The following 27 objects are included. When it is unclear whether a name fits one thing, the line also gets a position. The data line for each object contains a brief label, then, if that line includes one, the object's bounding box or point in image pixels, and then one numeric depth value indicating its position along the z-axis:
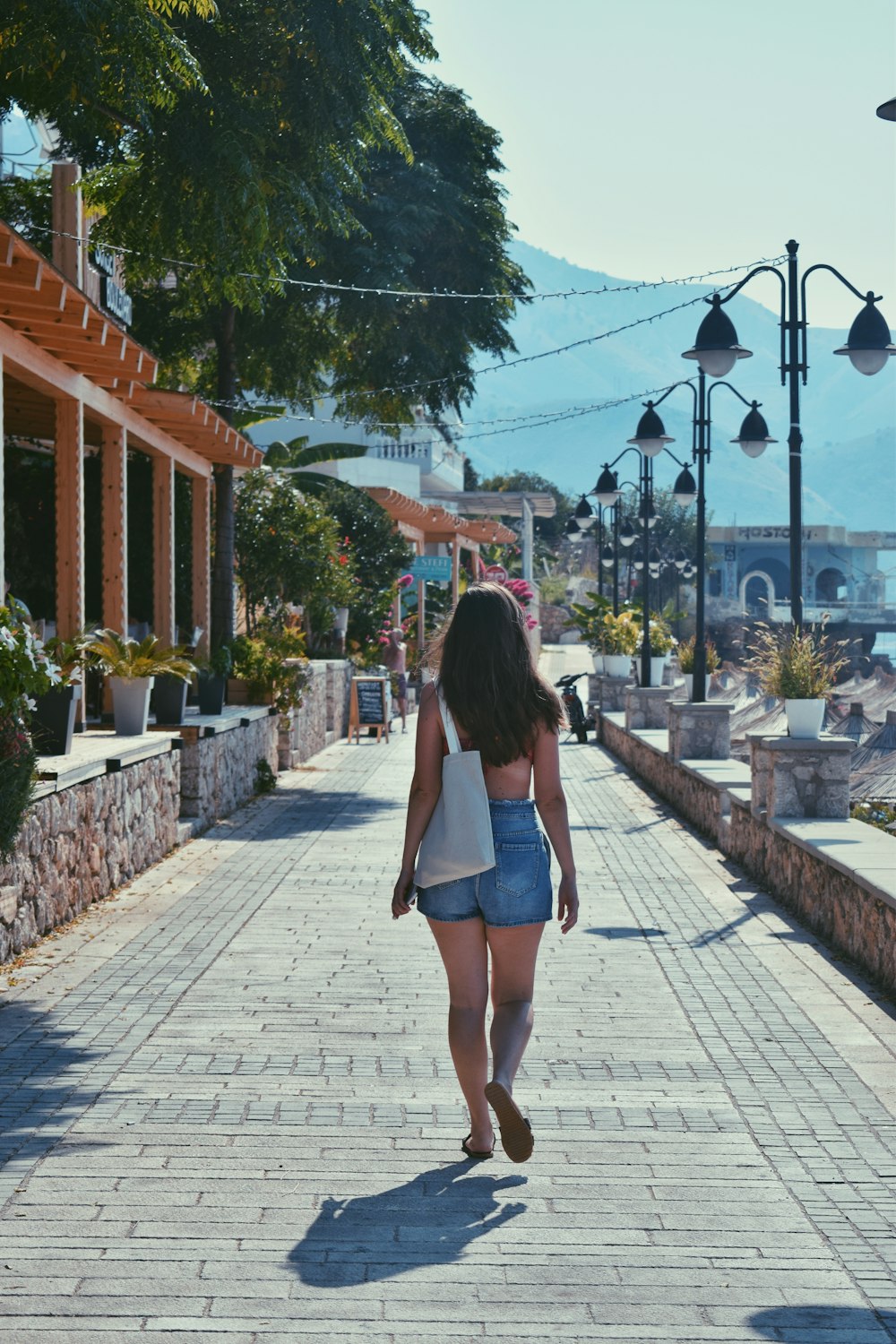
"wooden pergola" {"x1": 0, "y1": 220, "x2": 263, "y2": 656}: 11.42
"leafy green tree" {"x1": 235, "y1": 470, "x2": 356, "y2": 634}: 25.42
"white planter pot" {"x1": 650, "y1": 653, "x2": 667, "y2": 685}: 27.61
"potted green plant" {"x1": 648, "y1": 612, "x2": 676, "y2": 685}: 28.09
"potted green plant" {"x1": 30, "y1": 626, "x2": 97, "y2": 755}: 10.49
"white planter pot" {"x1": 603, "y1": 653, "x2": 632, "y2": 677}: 32.72
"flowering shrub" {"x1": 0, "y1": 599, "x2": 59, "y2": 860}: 7.98
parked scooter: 27.28
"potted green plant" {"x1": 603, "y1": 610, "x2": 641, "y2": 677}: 32.84
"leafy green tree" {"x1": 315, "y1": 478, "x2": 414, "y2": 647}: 32.69
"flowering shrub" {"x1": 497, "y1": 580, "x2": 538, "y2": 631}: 41.47
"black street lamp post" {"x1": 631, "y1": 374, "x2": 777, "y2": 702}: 16.27
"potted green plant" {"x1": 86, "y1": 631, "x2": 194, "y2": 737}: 12.84
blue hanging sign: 35.38
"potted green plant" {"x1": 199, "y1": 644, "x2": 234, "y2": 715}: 16.38
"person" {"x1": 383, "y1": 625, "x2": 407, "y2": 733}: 30.70
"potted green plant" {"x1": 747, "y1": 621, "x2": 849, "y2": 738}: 11.38
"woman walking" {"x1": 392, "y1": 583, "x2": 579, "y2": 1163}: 5.09
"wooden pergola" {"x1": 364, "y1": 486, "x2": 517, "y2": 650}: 32.62
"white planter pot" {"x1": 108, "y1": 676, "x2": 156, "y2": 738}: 12.84
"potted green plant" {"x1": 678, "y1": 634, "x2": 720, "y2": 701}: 29.95
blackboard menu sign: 27.11
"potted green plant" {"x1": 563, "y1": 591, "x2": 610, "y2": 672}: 34.44
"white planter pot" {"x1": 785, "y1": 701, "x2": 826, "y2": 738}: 11.37
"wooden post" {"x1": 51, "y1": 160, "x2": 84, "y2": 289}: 14.86
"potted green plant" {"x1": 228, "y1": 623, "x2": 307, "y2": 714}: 19.56
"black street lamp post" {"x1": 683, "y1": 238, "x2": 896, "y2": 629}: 12.36
